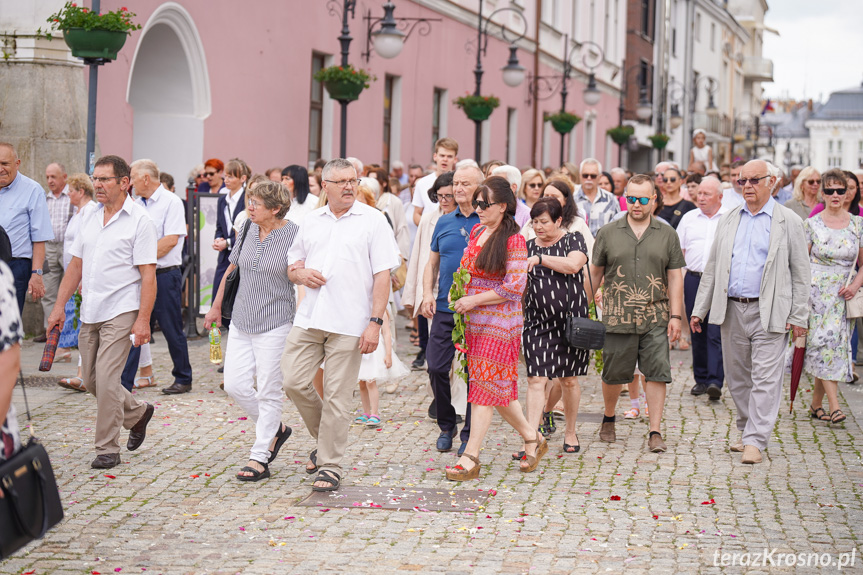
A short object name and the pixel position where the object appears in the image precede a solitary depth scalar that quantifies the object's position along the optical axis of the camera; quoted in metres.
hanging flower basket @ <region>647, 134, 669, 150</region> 36.78
